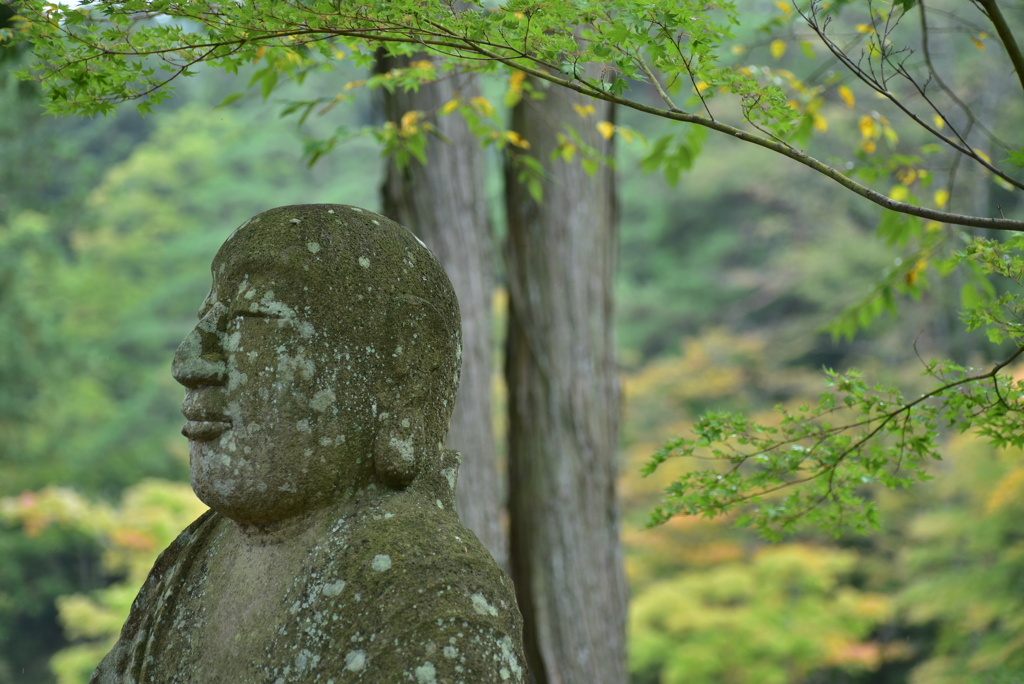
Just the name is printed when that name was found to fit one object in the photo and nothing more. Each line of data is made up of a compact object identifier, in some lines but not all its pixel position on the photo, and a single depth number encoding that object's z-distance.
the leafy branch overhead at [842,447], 2.76
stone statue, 2.53
